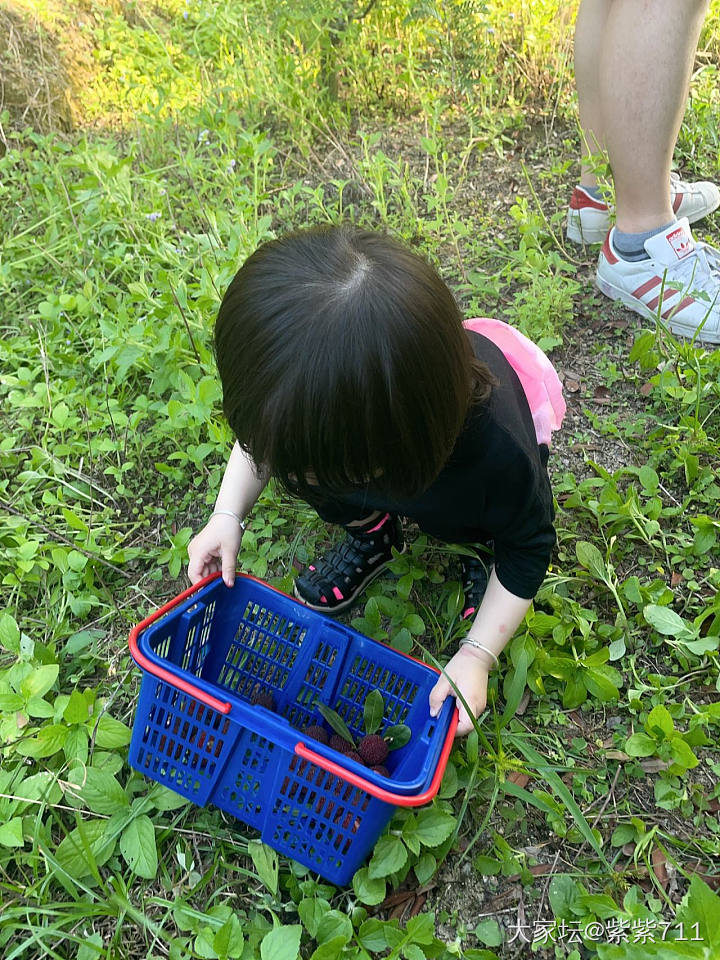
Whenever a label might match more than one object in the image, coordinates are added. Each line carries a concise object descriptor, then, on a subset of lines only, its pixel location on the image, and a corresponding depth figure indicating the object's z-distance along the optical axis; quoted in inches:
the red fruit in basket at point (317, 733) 49.4
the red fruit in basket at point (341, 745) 49.0
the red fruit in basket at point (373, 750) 48.1
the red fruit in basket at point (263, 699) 53.0
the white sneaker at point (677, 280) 72.1
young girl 34.6
